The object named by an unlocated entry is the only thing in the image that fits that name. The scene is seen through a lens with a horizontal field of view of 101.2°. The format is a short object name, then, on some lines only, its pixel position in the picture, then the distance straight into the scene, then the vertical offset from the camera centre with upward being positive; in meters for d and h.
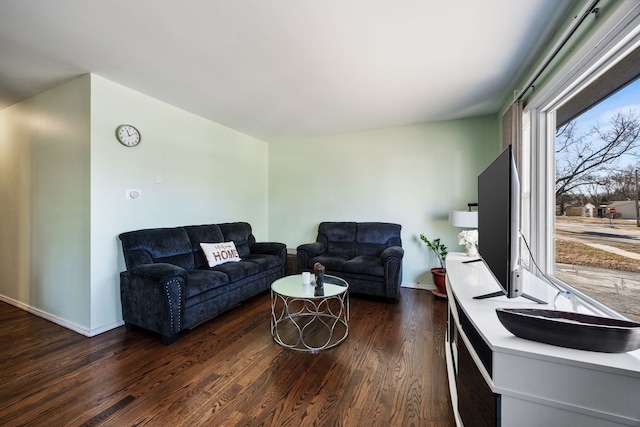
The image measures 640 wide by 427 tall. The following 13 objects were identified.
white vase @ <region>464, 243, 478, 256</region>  2.65 -0.36
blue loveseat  3.18 -0.59
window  1.28 +0.25
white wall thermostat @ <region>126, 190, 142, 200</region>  2.73 +0.20
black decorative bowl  0.78 -0.38
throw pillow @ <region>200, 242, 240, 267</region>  3.06 -0.48
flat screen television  1.21 -0.06
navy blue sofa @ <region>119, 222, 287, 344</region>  2.26 -0.66
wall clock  2.62 +0.80
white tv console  0.76 -0.54
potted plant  3.35 -0.75
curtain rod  1.35 +1.03
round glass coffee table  2.24 -1.11
